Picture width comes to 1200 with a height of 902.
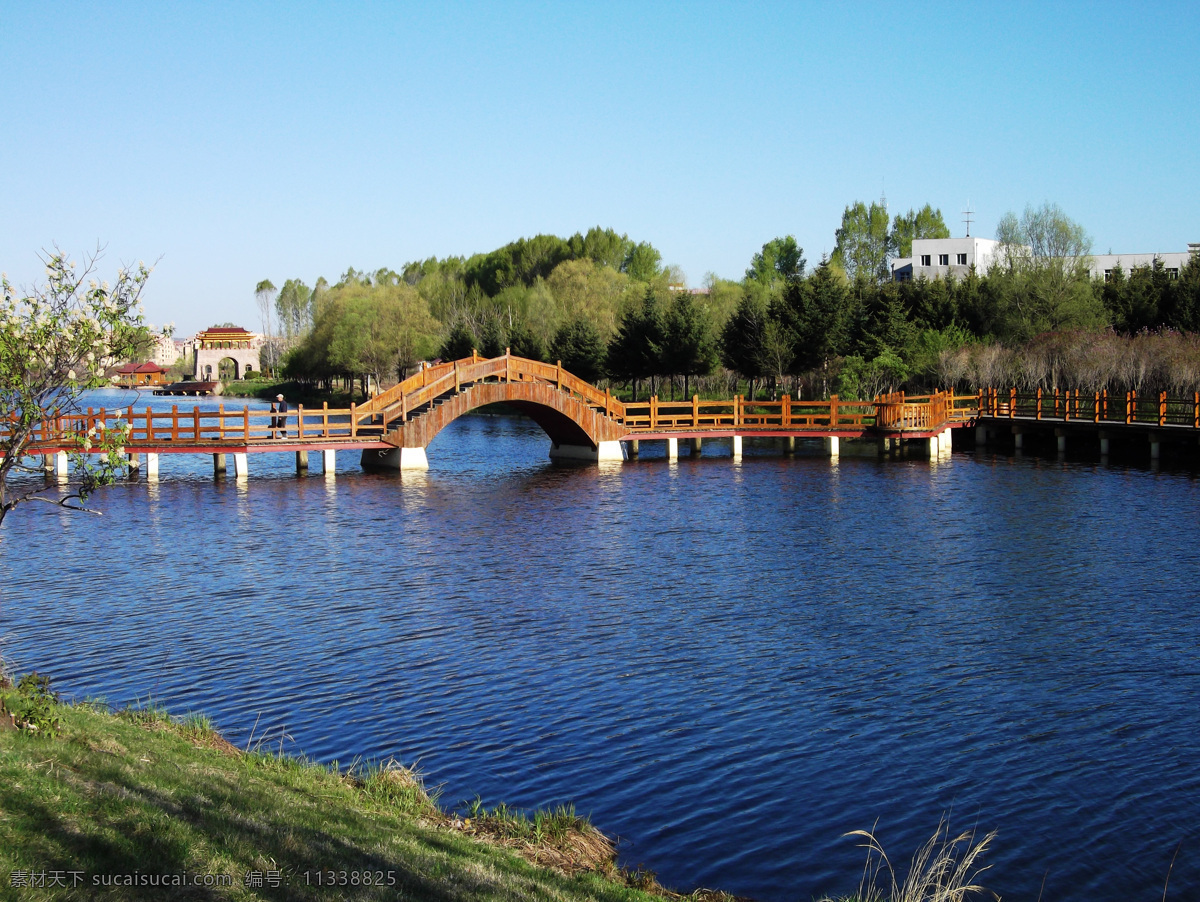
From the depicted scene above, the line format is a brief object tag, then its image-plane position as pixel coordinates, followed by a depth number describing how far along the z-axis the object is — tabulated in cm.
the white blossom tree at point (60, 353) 1110
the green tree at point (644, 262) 12146
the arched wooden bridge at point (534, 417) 4288
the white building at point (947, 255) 11094
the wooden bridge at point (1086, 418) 4466
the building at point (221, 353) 16362
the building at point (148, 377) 16875
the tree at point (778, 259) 13238
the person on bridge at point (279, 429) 4369
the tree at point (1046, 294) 6719
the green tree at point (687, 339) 6581
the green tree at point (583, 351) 7456
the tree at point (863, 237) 12925
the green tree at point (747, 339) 6425
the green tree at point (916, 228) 13300
